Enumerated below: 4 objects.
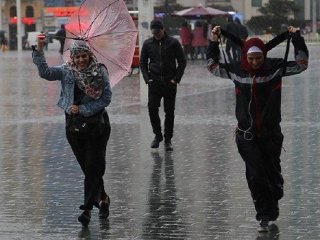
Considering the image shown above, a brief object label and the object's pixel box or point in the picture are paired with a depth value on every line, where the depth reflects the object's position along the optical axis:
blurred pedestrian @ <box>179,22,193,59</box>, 41.50
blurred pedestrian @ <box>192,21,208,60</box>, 41.97
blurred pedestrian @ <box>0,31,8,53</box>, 71.06
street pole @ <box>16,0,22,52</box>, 67.06
